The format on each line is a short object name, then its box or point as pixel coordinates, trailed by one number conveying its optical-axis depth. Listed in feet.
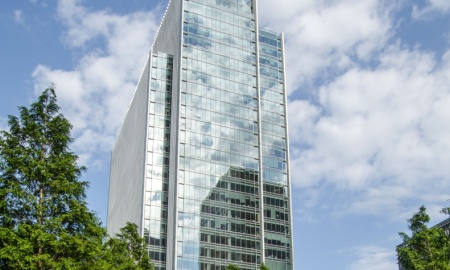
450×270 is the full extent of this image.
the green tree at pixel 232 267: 214.65
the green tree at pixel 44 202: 119.85
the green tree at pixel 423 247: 175.99
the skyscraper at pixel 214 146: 374.43
